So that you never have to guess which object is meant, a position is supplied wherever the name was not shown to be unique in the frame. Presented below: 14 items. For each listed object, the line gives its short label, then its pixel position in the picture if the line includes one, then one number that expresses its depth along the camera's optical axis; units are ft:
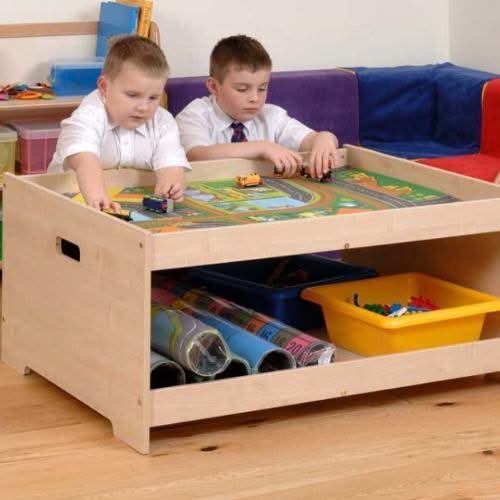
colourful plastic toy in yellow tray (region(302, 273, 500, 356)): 11.14
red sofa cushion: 15.22
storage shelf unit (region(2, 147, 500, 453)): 9.95
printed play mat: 10.97
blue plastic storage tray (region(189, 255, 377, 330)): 11.99
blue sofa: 17.02
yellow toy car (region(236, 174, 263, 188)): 12.42
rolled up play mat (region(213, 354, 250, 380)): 10.62
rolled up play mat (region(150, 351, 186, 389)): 10.42
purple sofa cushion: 16.53
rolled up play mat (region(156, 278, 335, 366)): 10.90
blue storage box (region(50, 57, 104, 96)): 15.65
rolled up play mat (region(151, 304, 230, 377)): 10.47
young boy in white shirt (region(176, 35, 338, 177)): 12.98
